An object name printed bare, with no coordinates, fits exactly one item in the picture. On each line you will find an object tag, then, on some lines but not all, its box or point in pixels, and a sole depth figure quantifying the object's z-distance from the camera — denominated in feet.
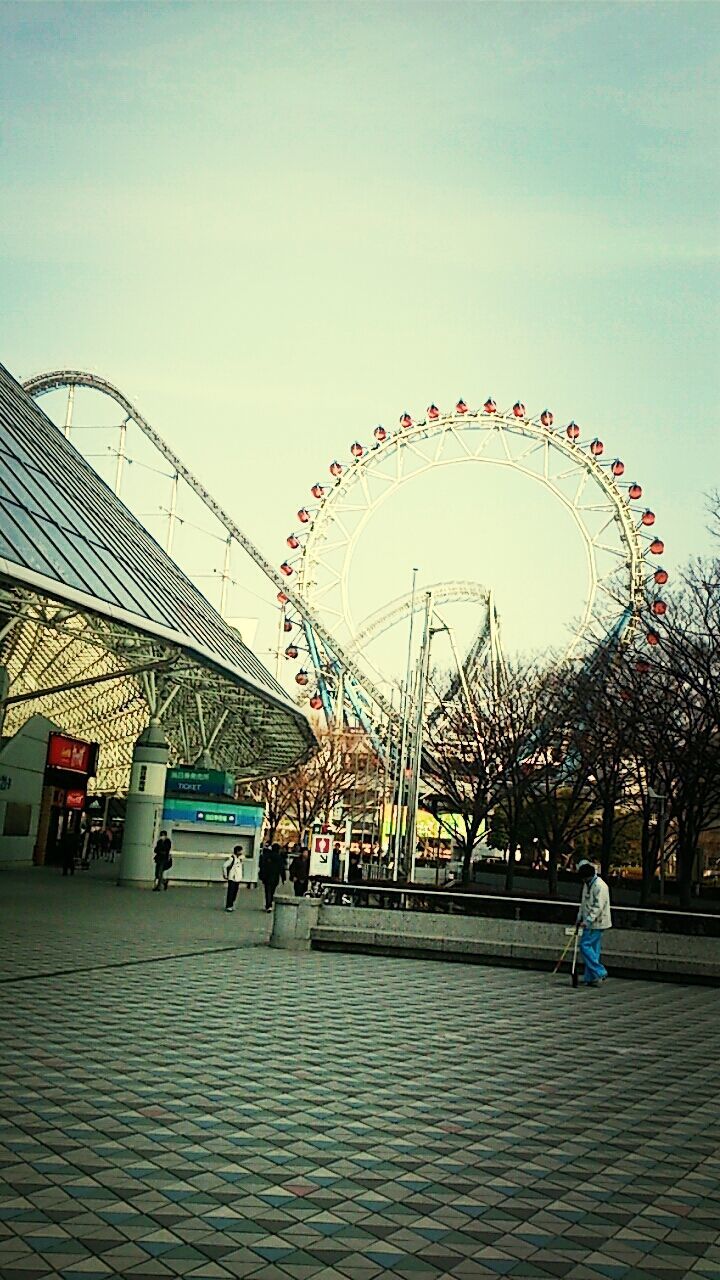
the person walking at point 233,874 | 93.25
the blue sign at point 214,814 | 127.75
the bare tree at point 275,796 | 269.03
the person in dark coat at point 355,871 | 121.90
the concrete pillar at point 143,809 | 118.11
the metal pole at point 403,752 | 138.88
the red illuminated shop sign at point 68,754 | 154.92
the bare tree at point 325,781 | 255.50
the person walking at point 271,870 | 97.76
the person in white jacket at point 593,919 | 54.95
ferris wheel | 185.88
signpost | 79.92
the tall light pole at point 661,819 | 130.62
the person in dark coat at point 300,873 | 101.65
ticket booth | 127.95
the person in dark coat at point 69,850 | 132.46
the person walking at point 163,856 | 110.42
